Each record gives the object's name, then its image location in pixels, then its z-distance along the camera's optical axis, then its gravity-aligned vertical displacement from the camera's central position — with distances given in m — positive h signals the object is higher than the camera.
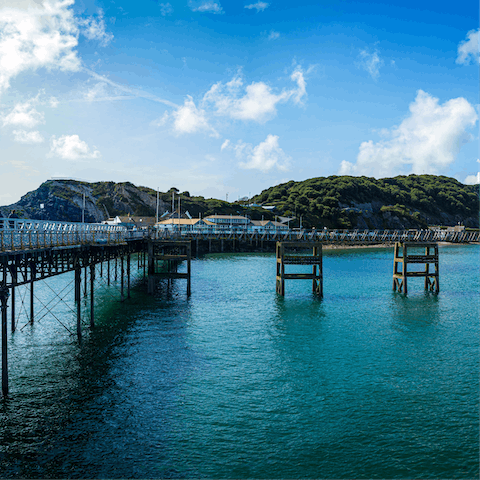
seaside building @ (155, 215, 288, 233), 136.25 +2.23
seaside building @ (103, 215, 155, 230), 146.00 +4.24
